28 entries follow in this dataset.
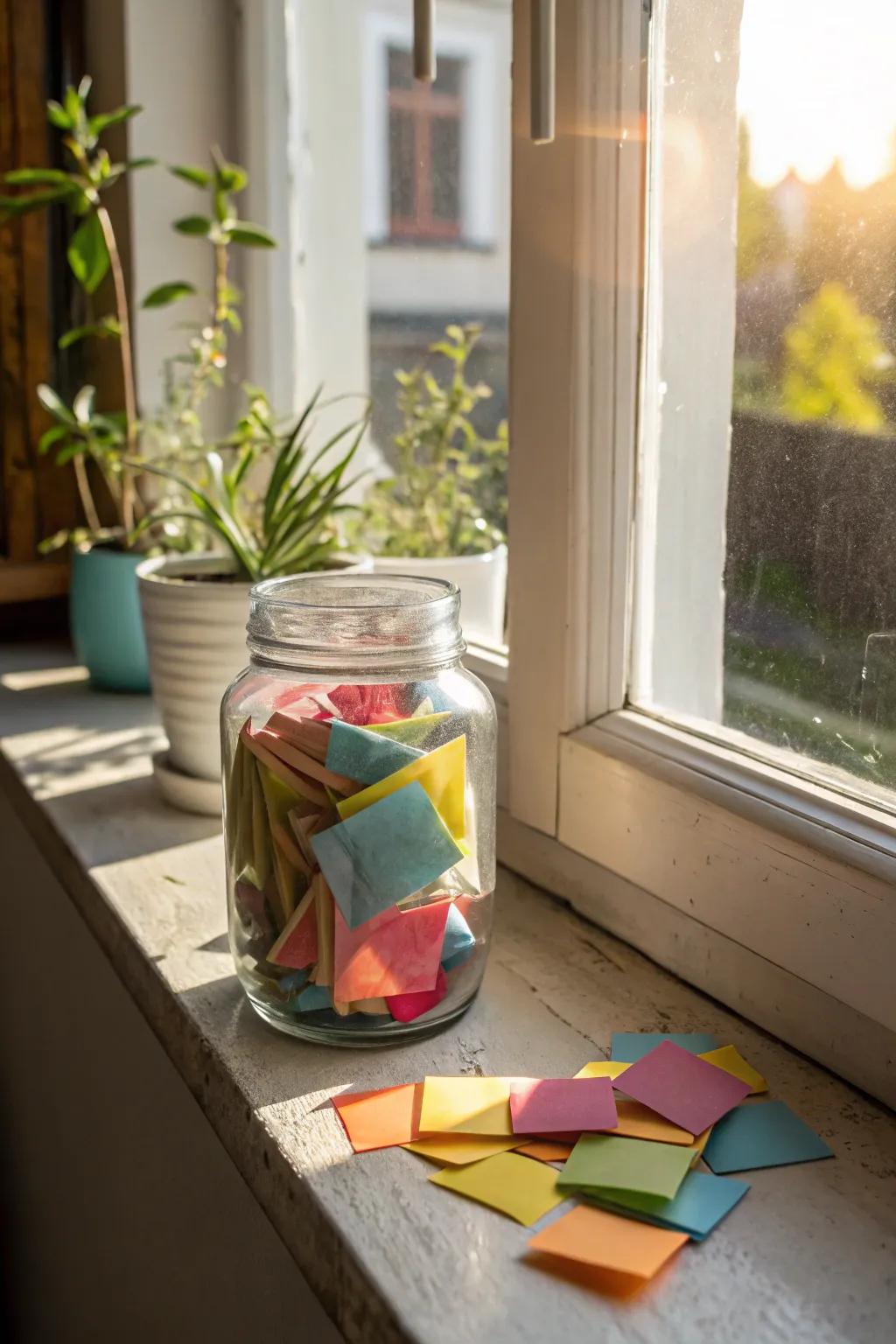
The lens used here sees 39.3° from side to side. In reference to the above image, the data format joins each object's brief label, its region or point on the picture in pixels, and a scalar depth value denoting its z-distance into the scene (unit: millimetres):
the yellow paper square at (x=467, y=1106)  521
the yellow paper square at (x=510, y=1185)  477
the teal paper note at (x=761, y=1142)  505
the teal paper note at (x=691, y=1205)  463
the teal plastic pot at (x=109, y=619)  1152
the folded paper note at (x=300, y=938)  566
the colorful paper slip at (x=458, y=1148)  507
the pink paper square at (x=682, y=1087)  527
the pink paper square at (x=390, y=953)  558
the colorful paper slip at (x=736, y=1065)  555
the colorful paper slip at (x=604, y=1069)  562
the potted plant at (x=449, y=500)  1008
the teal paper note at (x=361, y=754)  566
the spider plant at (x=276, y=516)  898
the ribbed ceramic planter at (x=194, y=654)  852
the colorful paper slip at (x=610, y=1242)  439
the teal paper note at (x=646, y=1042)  583
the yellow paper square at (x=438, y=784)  562
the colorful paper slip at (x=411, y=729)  584
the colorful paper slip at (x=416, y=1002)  581
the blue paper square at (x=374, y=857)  555
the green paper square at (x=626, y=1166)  479
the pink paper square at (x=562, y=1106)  518
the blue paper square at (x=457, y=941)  586
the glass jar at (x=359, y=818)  559
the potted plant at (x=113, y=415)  1116
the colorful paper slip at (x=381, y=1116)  519
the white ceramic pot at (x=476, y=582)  993
